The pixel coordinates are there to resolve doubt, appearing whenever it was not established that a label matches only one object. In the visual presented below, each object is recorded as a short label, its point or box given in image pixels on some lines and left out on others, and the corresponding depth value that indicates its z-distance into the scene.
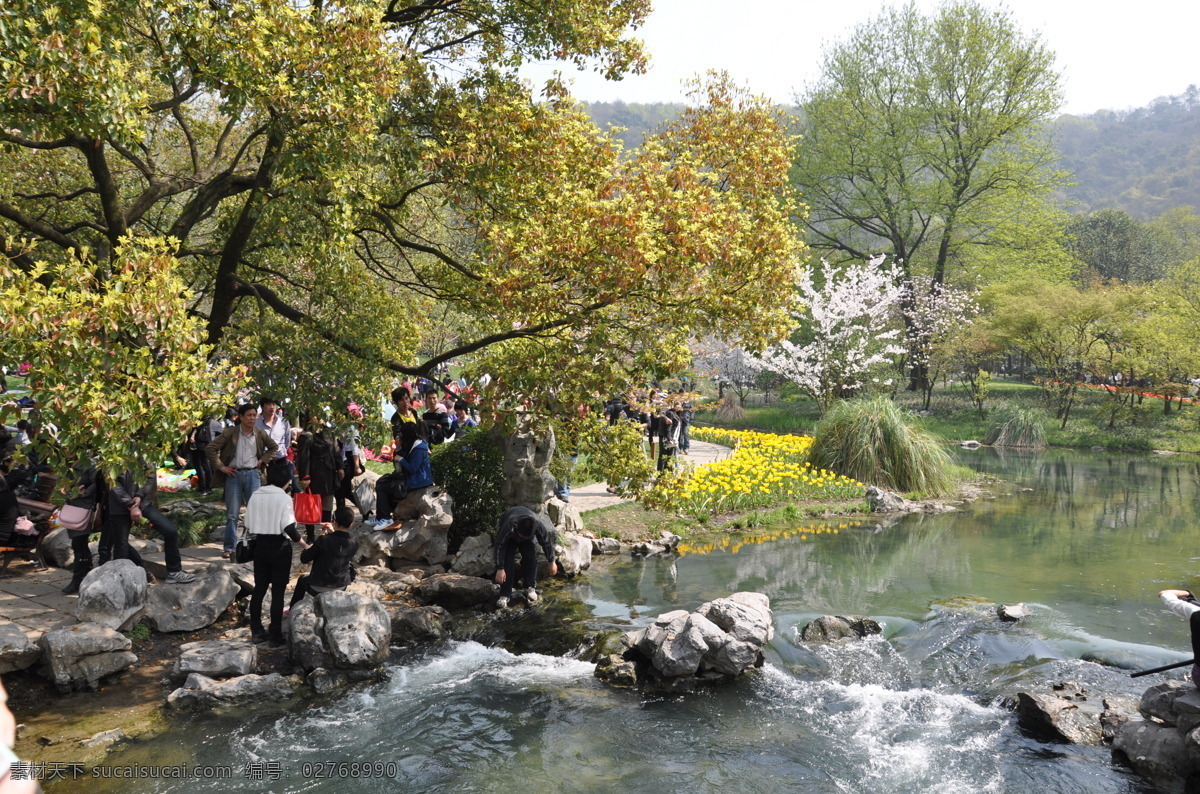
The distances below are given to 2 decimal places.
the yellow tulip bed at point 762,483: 14.84
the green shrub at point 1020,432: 28.83
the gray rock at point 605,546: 12.16
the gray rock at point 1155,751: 5.72
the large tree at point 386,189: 7.18
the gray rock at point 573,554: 10.79
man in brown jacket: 9.38
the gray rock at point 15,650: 6.57
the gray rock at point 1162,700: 5.99
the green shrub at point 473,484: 11.00
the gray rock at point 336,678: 7.06
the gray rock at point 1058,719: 6.42
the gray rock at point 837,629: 8.63
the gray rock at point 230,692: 6.54
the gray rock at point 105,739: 5.88
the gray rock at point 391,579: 9.71
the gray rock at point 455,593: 9.46
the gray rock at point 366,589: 8.88
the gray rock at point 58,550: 9.23
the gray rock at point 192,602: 7.83
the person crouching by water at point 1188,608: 5.91
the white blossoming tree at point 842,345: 27.08
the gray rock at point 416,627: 8.34
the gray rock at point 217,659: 6.89
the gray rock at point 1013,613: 9.12
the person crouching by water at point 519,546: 9.26
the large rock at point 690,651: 7.42
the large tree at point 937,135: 33.44
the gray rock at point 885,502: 16.08
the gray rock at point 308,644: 7.27
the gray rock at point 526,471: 10.83
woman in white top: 7.48
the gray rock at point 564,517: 11.59
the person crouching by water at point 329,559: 7.92
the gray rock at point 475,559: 10.14
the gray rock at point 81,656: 6.66
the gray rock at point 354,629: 7.32
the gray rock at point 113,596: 7.36
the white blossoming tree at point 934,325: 33.53
